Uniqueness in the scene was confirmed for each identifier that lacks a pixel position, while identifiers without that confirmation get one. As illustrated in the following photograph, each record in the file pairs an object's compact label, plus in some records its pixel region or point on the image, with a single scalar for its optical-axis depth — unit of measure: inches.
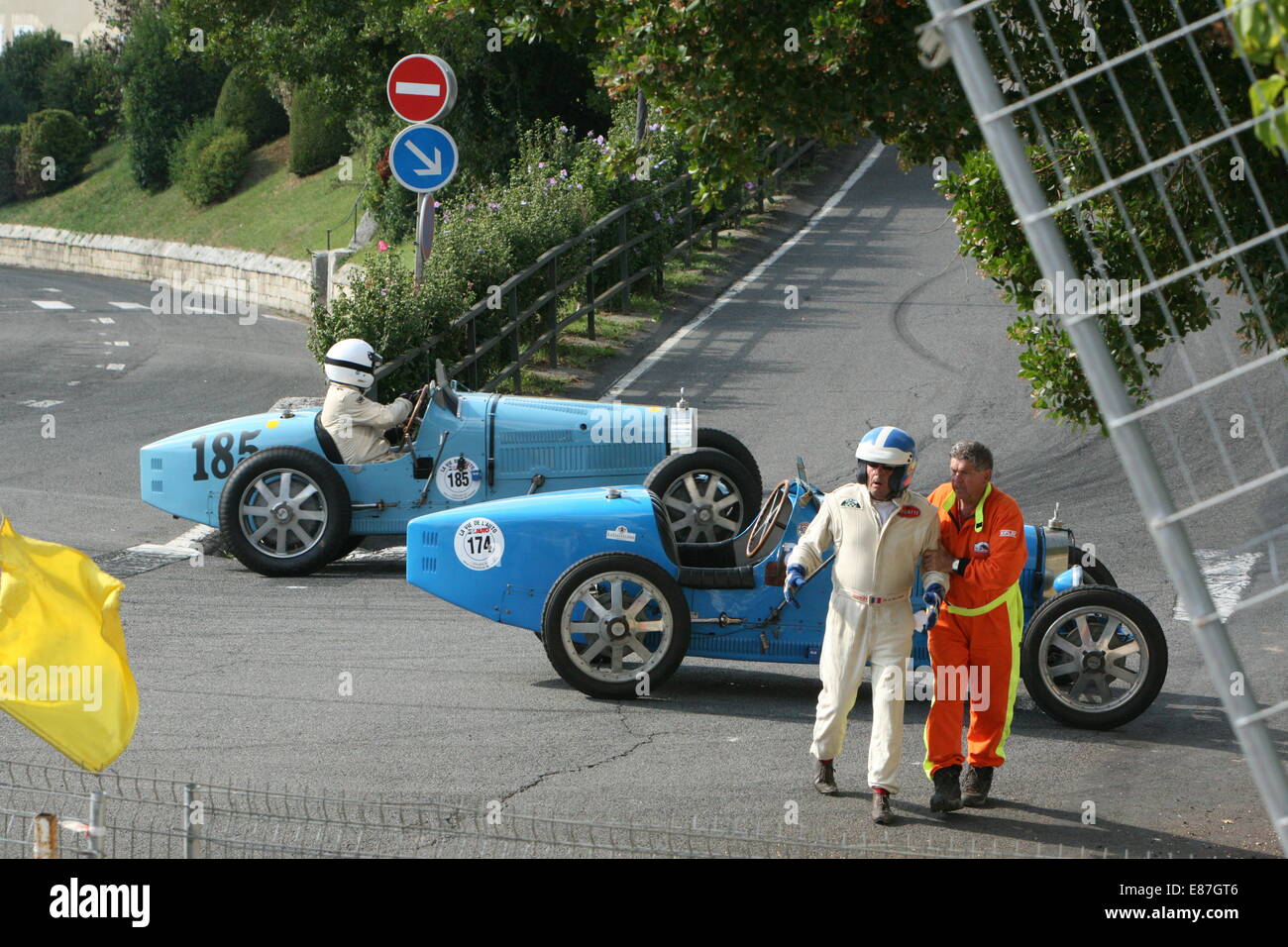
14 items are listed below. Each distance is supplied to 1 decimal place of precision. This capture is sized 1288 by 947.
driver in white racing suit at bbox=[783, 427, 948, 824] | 273.3
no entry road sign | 549.0
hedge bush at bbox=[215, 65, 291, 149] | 1499.8
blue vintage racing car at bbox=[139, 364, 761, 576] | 429.7
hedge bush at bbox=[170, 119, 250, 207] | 1450.5
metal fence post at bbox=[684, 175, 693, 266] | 880.9
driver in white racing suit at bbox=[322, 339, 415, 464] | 439.2
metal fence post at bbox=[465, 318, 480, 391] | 618.2
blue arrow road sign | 532.7
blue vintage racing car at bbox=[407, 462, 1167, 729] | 310.2
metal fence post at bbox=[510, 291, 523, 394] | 652.1
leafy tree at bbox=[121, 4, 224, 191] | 1513.3
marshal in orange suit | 273.0
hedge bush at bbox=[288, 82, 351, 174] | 1393.9
